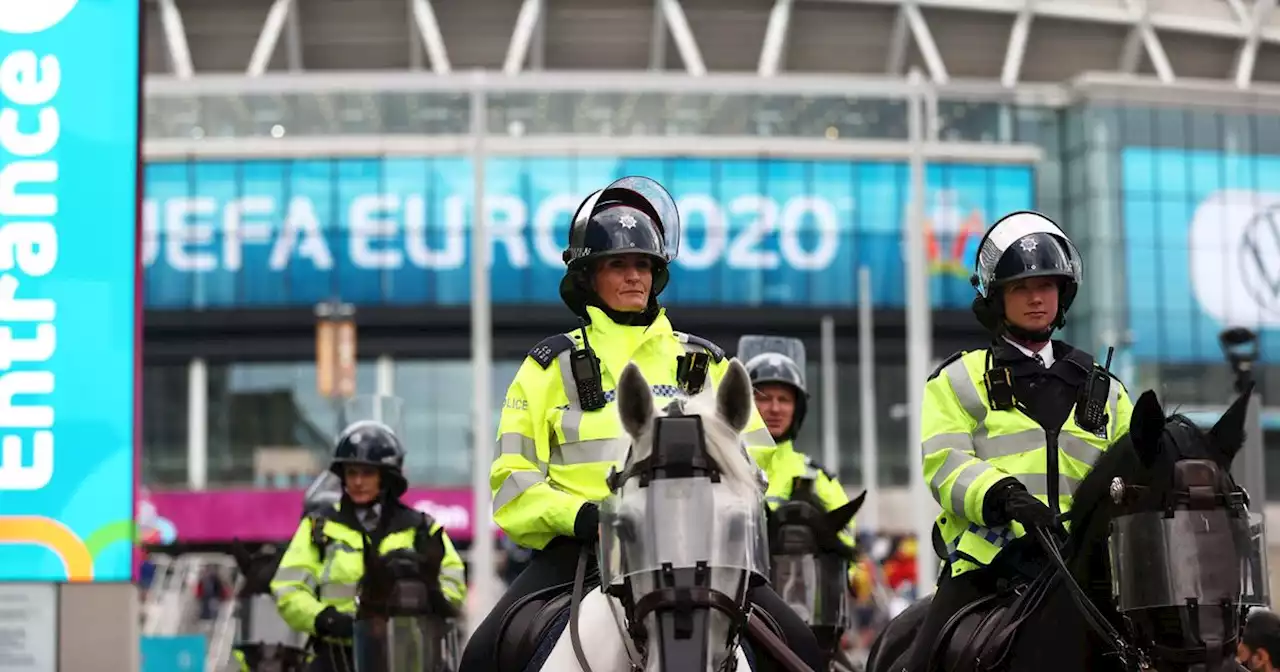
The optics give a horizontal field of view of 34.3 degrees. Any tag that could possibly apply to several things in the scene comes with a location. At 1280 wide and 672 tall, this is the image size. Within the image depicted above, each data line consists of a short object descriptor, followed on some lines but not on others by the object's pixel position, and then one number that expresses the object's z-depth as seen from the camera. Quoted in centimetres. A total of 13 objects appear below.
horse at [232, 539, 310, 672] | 1534
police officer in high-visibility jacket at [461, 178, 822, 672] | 713
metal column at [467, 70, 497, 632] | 2961
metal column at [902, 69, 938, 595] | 3550
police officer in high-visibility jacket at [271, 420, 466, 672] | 1304
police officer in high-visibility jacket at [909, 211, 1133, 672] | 781
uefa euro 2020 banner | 6806
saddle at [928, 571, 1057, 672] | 730
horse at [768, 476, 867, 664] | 1209
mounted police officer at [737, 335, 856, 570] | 1268
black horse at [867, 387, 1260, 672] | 600
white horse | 545
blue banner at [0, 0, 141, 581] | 1623
